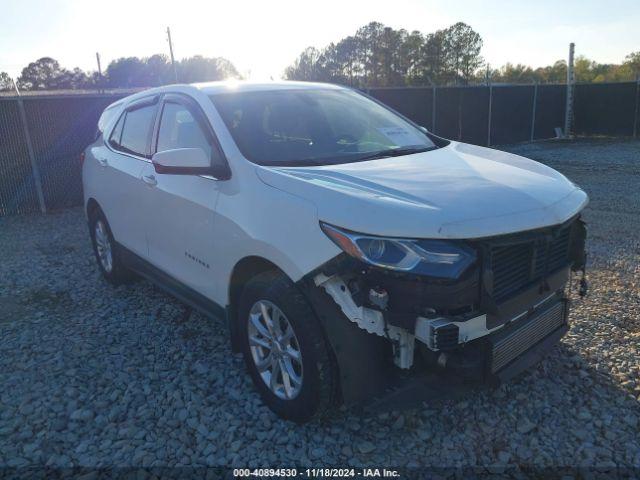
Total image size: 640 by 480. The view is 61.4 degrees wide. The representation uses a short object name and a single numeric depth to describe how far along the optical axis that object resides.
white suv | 2.41
